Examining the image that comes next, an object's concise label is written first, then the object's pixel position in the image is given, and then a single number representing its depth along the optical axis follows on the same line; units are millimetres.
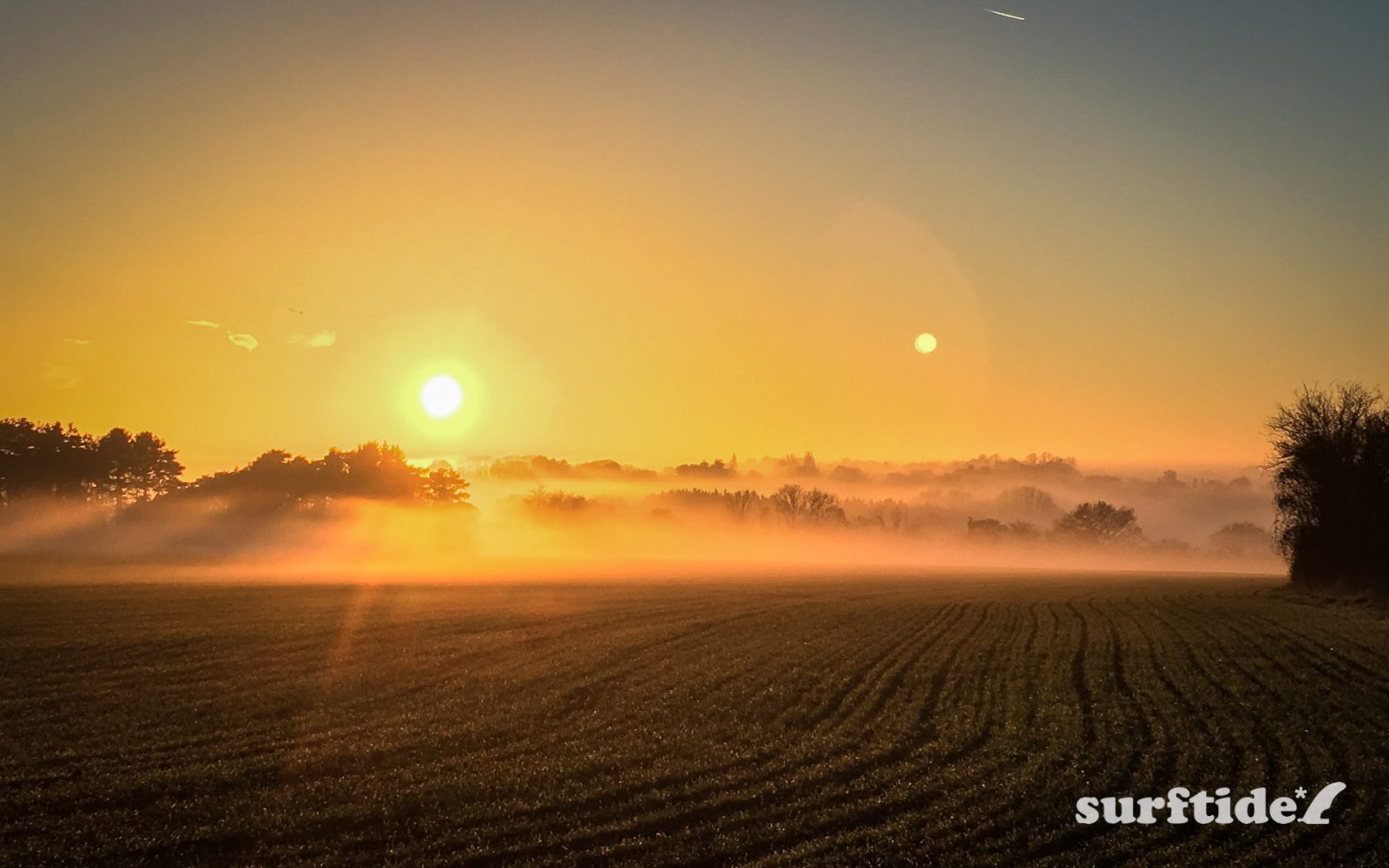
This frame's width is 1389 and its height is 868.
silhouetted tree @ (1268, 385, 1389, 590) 63438
